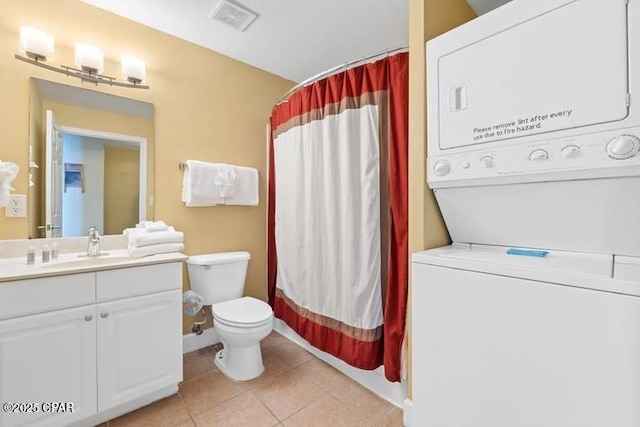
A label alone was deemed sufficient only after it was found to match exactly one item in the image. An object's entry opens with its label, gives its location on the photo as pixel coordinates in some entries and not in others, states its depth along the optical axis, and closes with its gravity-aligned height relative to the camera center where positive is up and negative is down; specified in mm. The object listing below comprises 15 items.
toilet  1703 -642
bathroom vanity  1177 -593
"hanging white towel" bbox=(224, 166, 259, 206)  2269 +229
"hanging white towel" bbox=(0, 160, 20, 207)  1385 +196
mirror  1631 +363
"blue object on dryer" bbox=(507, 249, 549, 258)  926 -135
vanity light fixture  1503 +941
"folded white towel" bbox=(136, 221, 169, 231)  1790 -70
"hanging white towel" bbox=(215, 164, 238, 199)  2169 +279
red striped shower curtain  1475 +18
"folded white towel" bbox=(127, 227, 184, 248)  1669 -138
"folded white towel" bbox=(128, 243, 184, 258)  1656 -212
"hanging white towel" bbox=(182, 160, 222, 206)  2055 +239
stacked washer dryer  677 -31
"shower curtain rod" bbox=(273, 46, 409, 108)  1464 +928
